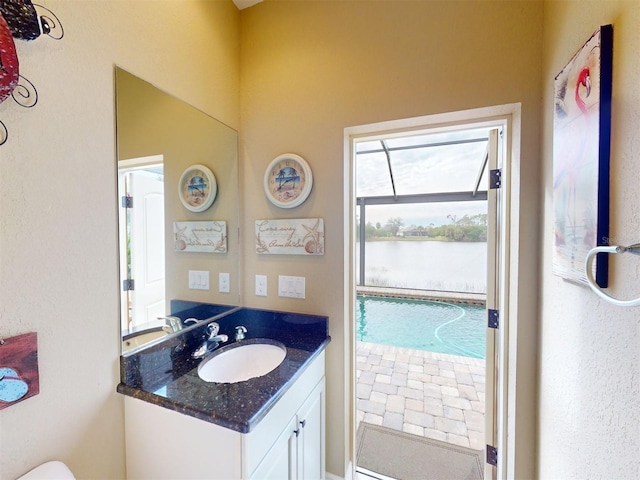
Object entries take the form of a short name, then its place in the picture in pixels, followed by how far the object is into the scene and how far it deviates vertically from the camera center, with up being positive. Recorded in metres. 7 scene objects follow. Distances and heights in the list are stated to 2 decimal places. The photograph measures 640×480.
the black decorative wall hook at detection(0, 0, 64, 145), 0.63 +0.51
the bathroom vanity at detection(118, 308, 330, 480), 0.82 -0.65
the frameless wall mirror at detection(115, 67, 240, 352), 1.03 +0.13
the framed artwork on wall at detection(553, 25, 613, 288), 0.68 +0.24
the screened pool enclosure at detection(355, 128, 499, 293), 4.26 +0.41
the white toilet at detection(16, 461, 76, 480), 0.71 -0.67
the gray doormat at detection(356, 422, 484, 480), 1.65 -1.51
